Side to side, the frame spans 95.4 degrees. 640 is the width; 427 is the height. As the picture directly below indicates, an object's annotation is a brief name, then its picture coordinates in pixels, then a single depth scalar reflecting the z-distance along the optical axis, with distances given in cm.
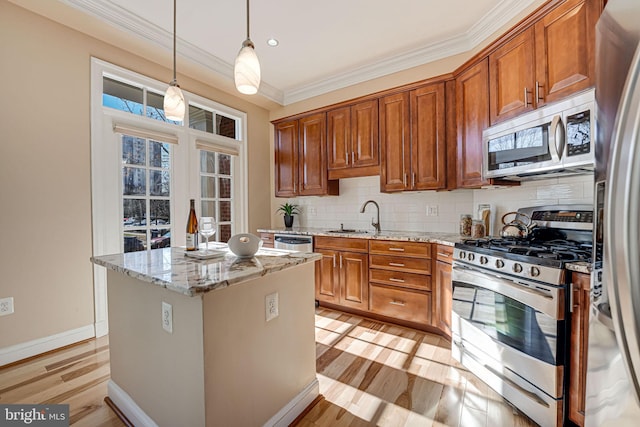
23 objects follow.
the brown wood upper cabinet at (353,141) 327
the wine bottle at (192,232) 181
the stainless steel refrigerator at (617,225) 49
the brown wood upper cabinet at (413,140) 283
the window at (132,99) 273
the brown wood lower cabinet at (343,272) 300
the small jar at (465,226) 283
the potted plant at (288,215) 417
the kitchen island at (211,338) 119
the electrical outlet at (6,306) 215
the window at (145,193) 286
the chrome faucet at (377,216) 344
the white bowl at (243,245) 159
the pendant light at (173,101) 175
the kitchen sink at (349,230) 362
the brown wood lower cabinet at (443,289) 242
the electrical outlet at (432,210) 319
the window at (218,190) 361
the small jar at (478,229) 263
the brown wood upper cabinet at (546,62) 166
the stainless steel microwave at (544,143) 165
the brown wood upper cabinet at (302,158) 370
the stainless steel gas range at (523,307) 150
